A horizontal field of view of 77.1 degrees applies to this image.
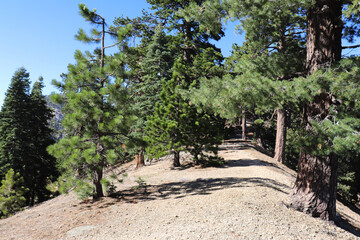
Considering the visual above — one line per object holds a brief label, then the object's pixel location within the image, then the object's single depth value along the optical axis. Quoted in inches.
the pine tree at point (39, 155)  798.5
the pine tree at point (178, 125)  395.9
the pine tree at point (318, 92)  185.2
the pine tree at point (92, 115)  243.4
